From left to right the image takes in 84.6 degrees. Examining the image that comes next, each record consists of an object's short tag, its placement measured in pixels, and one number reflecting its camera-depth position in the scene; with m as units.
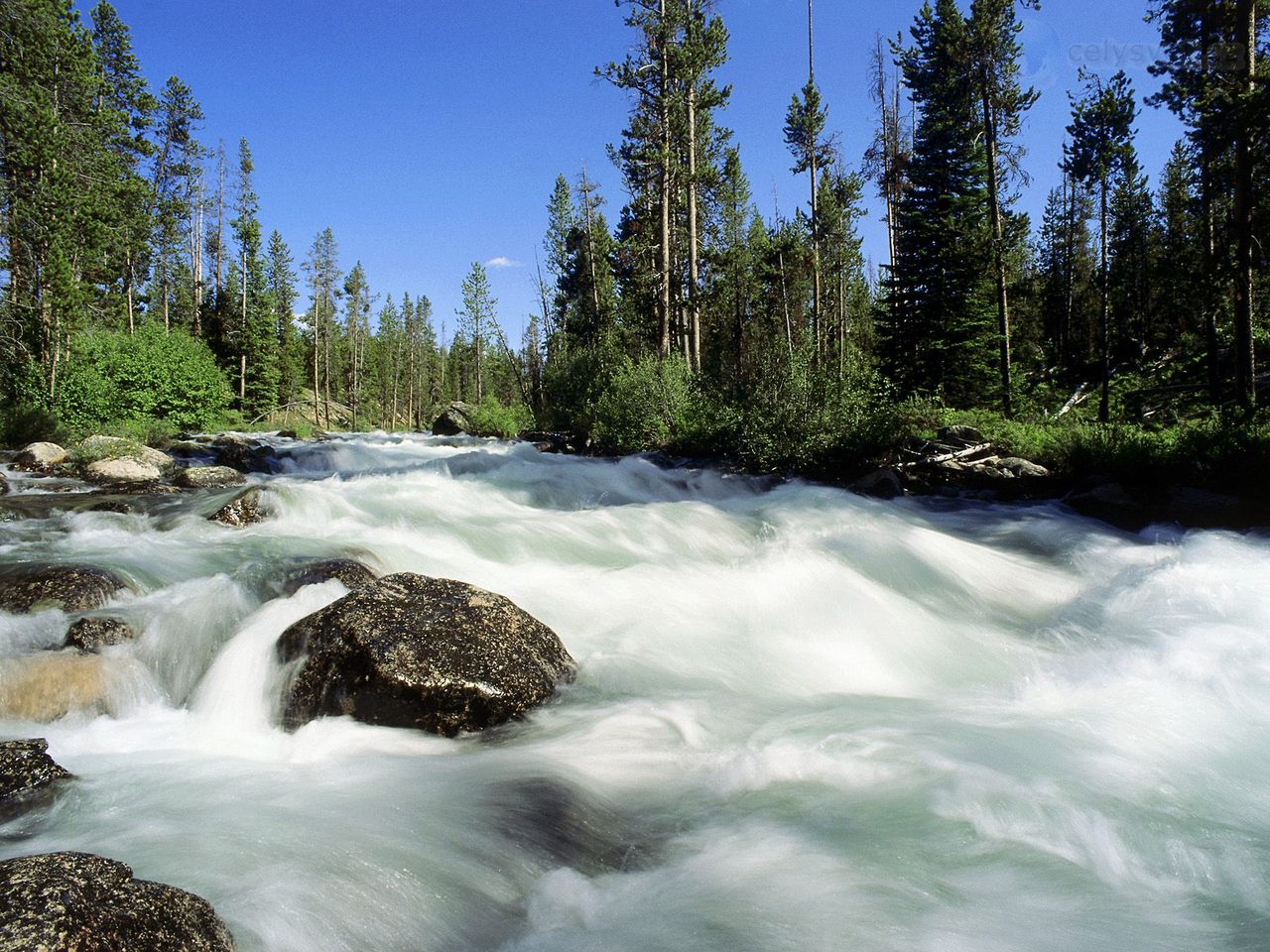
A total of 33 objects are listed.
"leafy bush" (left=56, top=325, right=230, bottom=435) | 24.72
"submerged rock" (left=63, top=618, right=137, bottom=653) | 5.42
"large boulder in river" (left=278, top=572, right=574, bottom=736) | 4.84
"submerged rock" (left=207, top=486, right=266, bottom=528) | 10.02
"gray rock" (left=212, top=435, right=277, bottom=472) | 20.24
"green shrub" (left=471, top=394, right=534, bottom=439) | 35.94
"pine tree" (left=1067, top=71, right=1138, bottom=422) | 31.92
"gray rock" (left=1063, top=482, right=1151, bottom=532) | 11.59
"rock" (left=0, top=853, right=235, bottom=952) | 2.11
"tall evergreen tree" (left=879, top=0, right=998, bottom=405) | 23.21
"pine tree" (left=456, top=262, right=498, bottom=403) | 56.81
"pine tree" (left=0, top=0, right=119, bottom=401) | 19.09
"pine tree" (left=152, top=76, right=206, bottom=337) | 45.53
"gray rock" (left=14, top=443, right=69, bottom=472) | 16.39
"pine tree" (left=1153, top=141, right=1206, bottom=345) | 22.80
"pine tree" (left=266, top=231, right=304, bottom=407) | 61.00
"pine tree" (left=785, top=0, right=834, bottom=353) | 25.91
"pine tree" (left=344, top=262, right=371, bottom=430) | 66.50
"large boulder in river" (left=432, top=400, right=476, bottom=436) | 39.00
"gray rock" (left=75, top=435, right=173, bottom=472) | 16.56
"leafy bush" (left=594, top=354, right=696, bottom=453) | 20.91
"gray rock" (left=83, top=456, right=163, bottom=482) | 15.05
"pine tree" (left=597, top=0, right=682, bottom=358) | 23.66
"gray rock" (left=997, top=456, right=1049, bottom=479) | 13.79
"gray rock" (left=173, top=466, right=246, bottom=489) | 14.23
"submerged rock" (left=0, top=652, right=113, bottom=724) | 4.76
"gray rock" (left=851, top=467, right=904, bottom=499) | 14.15
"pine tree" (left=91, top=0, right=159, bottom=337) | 36.31
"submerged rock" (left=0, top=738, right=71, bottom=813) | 3.62
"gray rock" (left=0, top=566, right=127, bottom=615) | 6.01
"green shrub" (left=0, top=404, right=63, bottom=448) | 20.34
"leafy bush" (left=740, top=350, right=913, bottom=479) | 16.08
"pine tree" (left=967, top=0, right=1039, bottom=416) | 20.12
